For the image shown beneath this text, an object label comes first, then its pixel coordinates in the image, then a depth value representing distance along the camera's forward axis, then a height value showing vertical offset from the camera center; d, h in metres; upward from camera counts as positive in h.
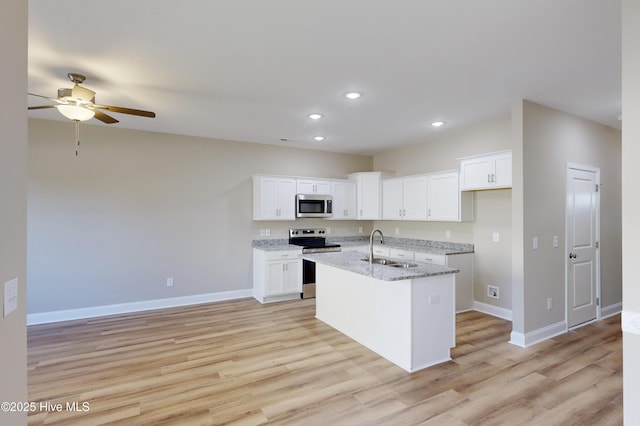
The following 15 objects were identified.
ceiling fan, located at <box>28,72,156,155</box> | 2.78 +0.97
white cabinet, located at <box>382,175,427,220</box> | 5.42 +0.31
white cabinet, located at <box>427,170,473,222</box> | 4.78 +0.25
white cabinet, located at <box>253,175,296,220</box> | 5.54 +0.30
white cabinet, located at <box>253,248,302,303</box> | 5.25 -1.00
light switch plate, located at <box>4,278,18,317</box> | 1.18 -0.31
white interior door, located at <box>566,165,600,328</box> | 4.01 -0.37
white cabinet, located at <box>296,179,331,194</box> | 5.86 +0.54
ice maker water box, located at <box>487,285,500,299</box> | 4.59 -1.10
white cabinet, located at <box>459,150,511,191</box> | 4.04 +0.59
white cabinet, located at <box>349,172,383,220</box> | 6.17 +0.40
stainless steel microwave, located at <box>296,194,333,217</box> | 5.78 +0.18
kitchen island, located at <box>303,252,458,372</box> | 2.99 -0.96
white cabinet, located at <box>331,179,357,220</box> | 6.24 +0.31
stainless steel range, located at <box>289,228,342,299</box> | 5.60 -0.56
